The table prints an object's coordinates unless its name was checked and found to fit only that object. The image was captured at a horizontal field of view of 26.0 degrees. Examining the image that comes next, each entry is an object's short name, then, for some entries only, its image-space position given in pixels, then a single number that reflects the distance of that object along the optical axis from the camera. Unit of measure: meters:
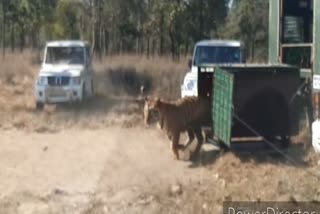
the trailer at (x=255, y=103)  11.18
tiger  11.80
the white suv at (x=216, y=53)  17.39
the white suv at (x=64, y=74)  19.05
